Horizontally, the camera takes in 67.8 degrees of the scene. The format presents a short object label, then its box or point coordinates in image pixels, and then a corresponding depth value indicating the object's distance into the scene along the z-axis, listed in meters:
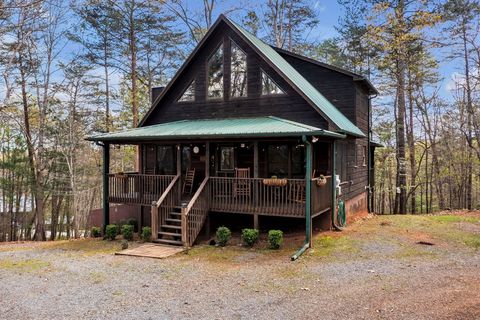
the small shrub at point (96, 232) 12.79
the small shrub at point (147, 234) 11.19
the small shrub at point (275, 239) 9.90
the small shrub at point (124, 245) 10.39
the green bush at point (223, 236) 10.45
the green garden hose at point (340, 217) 12.09
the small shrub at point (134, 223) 12.86
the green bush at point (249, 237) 10.19
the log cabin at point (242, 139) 10.61
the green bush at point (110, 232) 11.95
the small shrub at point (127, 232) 11.62
